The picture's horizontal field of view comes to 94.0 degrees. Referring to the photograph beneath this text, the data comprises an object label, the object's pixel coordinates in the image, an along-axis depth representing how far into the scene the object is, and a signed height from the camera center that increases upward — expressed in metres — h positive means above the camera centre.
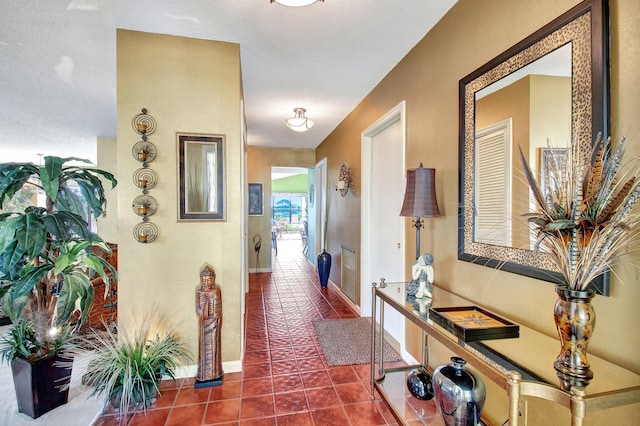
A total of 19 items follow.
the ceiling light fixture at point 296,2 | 1.71 +1.20
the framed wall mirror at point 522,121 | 1.15 +0.41
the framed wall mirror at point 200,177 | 2.37 +0.27
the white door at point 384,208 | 2.90 +0.03
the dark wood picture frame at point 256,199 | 6.40 +0.26
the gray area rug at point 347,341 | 2.70 -1.33
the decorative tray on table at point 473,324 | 1.29 -0.53
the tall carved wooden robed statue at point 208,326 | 2.25 -0.87
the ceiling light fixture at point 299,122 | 3.88 +1.16
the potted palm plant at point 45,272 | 1.71 -0.36
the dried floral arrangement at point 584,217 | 0.87 -0.02
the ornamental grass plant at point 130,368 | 1.92 -1.05
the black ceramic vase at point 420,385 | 1.86 -1.11
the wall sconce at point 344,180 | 4.27 +0.44
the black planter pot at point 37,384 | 1.90 -1.12
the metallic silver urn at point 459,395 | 1.38 -0.87
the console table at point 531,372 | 0.83 -0.55
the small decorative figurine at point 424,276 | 1.85 -0.41
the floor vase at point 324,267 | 5.07 -0.96
